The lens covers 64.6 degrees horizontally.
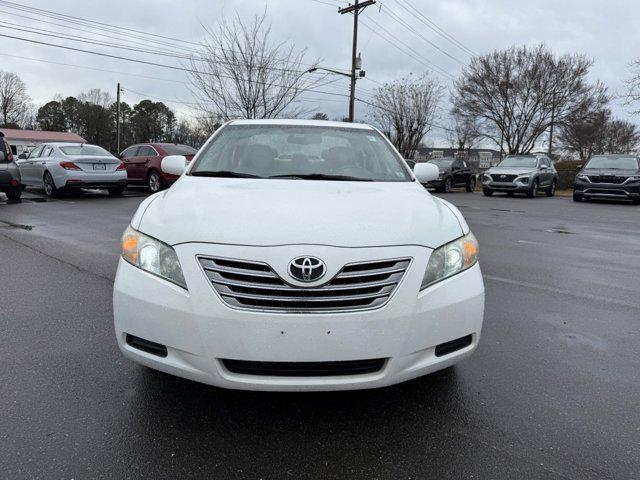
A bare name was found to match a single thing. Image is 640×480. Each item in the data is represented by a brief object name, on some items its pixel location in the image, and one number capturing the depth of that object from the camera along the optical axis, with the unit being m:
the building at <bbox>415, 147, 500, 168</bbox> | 41.54
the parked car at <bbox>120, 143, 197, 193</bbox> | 16.17
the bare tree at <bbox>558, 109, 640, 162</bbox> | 34.66
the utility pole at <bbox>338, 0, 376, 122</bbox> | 25.16
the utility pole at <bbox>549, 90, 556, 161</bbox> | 33.12
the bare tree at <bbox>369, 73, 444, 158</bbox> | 36.44
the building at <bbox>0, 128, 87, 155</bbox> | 74.06
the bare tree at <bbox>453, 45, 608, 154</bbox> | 32.78
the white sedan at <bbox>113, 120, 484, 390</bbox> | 2.21
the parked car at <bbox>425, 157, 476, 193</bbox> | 22.27
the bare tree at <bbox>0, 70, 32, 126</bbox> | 87.18
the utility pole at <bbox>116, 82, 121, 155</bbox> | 51.27
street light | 25.31
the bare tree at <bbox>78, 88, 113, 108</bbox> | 91.94
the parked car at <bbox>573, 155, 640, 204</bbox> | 17.64
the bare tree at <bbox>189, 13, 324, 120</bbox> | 22.44
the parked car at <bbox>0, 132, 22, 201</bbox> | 12.12
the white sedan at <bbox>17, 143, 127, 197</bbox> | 14.02
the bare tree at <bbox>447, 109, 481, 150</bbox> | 35.34
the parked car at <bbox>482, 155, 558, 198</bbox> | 19.83
